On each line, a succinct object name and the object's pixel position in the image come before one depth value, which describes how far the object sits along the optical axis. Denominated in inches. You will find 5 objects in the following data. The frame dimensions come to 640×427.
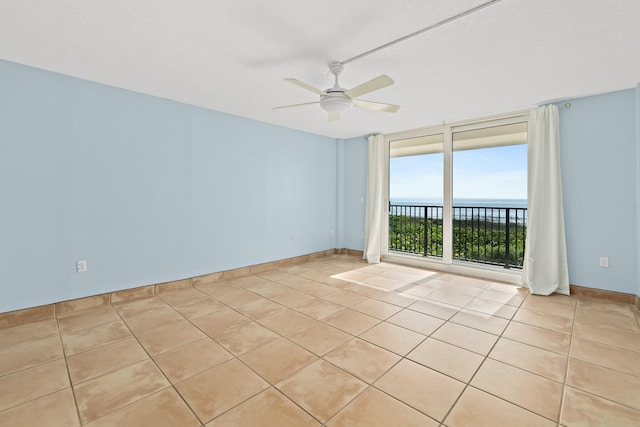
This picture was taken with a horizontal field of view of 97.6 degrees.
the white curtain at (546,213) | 136.6
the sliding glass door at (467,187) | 168.7
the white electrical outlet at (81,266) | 114.7
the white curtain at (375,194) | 203.9
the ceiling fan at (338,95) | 94.3
